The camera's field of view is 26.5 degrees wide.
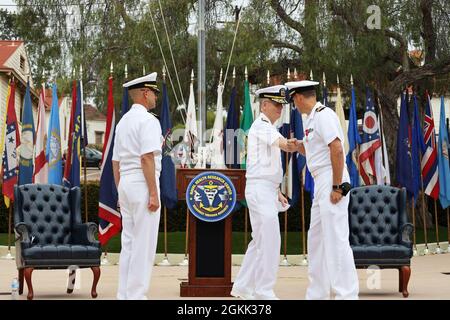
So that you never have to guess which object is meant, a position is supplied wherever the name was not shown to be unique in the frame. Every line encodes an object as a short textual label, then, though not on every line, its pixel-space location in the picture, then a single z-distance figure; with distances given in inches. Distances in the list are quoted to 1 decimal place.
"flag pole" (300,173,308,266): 569.0
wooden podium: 355.9
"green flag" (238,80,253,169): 550.6
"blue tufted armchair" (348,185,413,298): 403.5
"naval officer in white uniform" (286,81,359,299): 296.8
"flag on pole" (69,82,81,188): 546.0
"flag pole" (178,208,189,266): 559.3
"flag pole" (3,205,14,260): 586.4
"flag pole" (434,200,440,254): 645.3
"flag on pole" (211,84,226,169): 514.0
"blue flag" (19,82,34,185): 565.6
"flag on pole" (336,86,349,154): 581.6
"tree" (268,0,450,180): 703.7
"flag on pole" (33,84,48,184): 556.7
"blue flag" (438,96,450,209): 630.5
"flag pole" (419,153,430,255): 634.2
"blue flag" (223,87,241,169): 553.9
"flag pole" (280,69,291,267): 563.2
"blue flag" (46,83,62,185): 556.1
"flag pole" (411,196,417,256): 627.2
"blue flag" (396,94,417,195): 598.9
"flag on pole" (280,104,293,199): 552.4
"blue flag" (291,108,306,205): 545.6
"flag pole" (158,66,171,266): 557.9
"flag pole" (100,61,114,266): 556.6
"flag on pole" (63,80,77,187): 548.1
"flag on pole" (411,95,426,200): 610.5
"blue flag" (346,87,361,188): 586.6
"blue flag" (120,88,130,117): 527.8
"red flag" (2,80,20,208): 564.1
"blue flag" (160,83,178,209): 525.0
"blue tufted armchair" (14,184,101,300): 365.1
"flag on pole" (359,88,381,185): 582.9
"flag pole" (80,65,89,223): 547.4
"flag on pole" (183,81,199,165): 531.8
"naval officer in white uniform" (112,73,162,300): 292.5
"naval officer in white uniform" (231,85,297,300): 321.4
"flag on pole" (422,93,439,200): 620.4
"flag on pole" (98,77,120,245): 520.4
